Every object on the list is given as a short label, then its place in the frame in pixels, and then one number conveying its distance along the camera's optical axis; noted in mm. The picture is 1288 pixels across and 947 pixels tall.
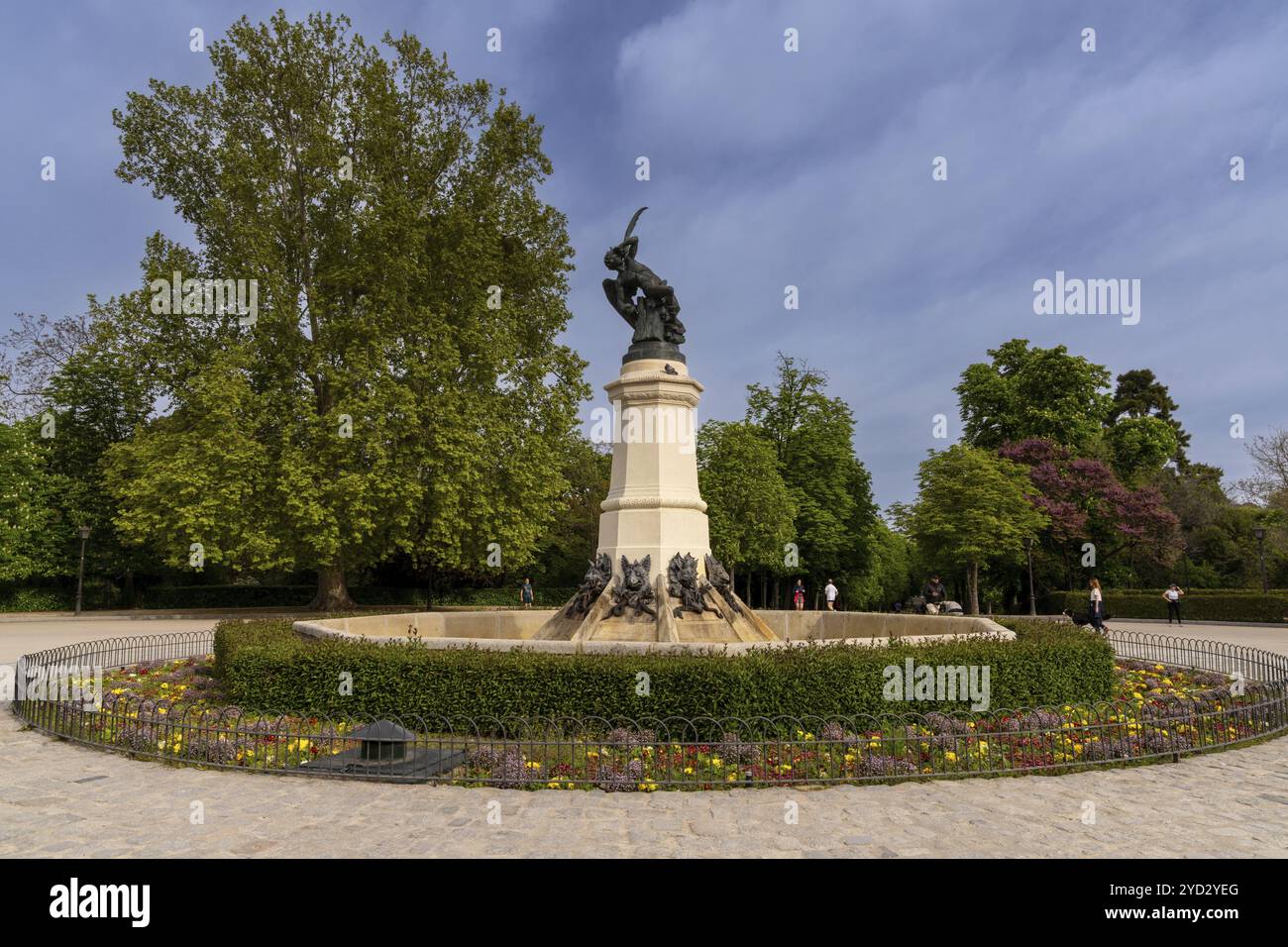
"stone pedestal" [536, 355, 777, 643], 13659
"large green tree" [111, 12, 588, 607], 27625
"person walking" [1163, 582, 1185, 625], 33219
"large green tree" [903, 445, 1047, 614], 39000
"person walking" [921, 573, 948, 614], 26609
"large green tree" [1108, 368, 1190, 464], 64625
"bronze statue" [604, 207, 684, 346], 15789
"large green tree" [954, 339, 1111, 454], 46875
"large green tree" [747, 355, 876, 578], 44469
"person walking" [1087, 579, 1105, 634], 22058
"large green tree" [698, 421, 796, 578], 39250
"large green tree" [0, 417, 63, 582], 35656
